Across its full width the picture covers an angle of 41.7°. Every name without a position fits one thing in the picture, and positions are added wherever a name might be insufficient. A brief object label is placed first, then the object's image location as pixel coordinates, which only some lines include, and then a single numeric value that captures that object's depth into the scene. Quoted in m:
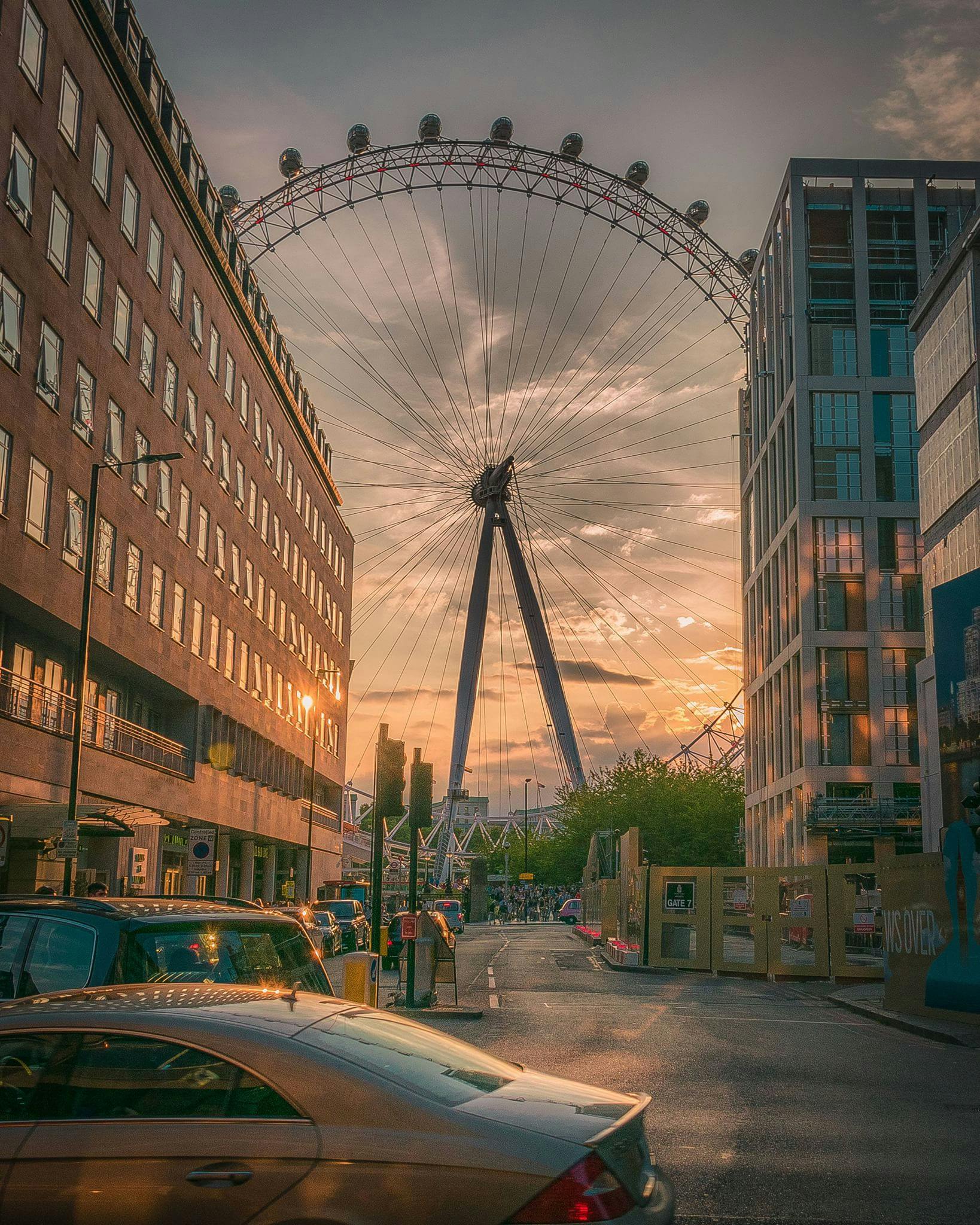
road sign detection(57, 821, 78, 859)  23.98
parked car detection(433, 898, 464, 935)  56.28
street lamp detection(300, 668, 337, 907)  62.53
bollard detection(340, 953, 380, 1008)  15.00
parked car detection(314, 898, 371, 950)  40.91
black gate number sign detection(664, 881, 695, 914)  32.44
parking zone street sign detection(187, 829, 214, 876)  29.53
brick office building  28.84
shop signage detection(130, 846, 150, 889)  37.47
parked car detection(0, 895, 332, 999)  7.48
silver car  4.36
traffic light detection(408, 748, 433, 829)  19.33
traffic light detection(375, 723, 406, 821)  18.73
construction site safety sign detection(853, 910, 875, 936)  39.12
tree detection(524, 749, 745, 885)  89.25
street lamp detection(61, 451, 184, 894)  25.30
